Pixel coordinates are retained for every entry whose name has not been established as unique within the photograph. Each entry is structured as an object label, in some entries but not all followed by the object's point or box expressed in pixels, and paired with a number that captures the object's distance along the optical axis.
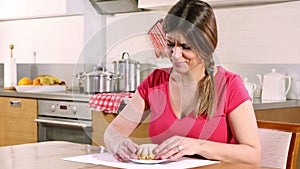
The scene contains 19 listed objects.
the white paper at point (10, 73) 4.49
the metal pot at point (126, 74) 3.81
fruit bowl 4.15
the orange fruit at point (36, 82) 4.28
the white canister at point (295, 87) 3.28
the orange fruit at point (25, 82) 4.38
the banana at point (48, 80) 4.30
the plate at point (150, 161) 1.63
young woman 1.76
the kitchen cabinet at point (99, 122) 3.41
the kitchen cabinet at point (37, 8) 4.14
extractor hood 3.98
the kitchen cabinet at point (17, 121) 4.00
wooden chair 1.79
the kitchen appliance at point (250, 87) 3.29
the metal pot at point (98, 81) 3.81
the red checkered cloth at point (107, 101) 3.32
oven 3.64
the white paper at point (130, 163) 1.60
